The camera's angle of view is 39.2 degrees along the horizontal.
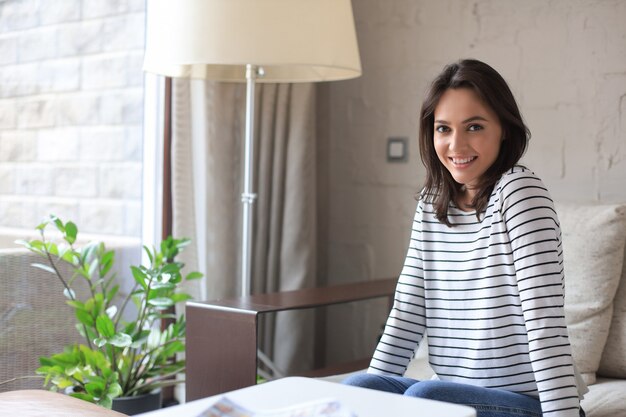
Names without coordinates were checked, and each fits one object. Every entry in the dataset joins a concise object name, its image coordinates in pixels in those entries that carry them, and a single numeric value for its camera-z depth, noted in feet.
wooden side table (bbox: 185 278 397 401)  6.58
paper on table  3.58
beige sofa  6.92
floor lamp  7.38
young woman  4.95
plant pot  7.63
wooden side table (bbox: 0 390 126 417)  4.70
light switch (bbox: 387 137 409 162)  9.82
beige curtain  9.09
